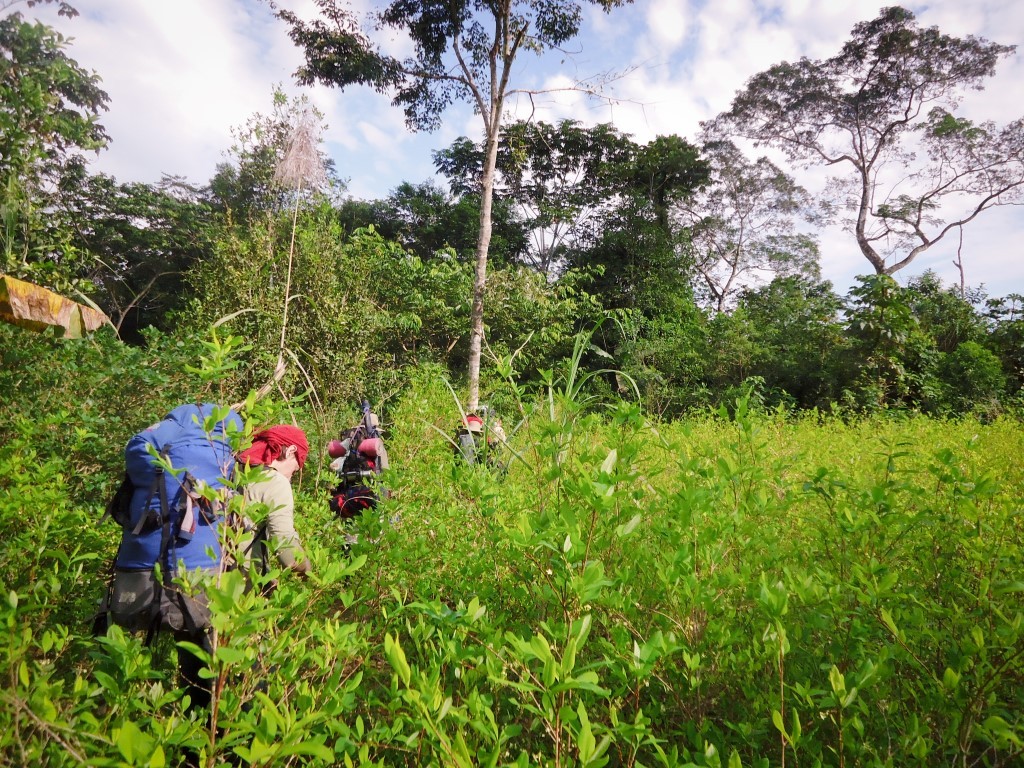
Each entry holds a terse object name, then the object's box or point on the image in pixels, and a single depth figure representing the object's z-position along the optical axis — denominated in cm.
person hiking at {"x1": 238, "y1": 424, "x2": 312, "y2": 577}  197
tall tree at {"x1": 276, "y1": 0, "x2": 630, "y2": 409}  760
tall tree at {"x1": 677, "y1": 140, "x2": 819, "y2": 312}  1800
